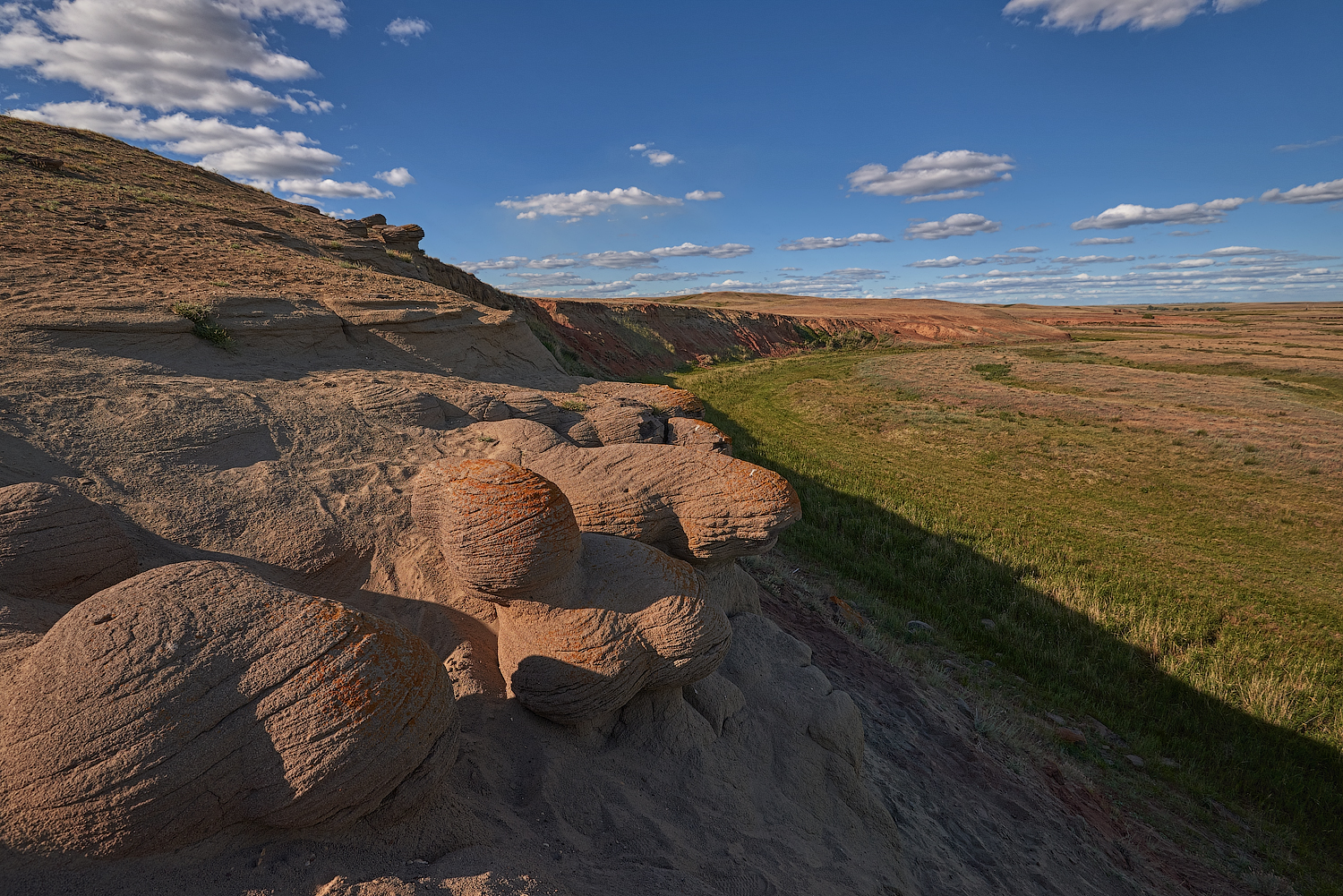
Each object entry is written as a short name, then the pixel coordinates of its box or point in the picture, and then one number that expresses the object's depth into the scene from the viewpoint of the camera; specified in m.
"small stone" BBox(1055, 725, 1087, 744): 7.82
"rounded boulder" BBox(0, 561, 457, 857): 2.33
